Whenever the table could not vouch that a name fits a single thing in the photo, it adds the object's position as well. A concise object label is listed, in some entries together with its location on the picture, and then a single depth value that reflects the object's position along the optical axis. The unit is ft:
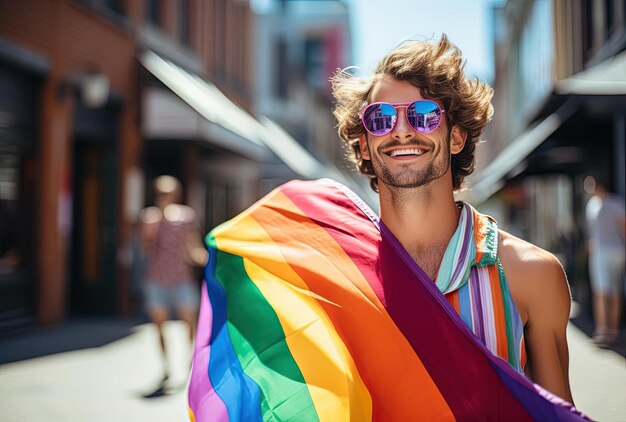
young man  8.20
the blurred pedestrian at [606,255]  31.12
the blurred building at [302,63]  108.78
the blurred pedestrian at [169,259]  25.44
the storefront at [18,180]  34.35
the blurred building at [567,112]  32.22
